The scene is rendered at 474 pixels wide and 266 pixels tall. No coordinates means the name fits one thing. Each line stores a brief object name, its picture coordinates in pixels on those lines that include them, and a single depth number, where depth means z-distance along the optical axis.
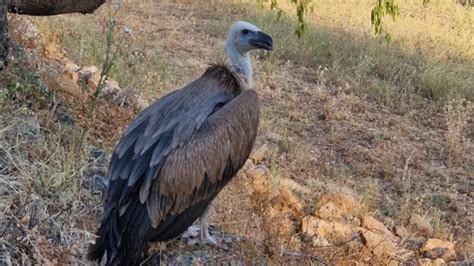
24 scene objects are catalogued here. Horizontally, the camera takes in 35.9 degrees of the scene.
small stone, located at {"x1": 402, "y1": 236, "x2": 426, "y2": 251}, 6.14
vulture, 3.85
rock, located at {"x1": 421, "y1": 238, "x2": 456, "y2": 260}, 5.94
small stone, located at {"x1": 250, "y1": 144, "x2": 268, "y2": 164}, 7.50
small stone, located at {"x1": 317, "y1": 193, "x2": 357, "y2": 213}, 6.52
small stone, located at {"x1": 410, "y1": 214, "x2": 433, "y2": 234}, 6.58
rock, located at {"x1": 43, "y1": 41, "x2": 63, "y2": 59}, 7.72
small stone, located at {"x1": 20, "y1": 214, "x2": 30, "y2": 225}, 3.98
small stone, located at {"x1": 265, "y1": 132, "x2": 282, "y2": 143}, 8.50
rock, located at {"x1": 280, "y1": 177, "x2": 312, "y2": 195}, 6.95
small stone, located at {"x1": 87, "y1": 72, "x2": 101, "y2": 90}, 6.86
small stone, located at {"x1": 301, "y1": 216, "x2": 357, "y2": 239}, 5.60
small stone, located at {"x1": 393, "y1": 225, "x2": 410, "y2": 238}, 6.36
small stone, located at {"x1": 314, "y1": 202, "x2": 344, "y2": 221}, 6.14
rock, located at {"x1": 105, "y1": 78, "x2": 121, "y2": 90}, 6.75
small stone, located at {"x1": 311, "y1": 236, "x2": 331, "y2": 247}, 5.18
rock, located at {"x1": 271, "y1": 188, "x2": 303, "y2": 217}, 6.00
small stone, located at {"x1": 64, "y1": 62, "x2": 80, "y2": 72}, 7.06
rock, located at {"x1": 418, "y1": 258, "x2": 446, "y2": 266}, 5.68
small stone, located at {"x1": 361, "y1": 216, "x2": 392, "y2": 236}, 6.12
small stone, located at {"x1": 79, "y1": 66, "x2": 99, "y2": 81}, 7.10
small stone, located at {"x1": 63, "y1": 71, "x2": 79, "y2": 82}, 6.72
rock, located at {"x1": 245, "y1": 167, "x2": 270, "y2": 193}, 6.14
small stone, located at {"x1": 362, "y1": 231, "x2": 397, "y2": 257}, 5.30
